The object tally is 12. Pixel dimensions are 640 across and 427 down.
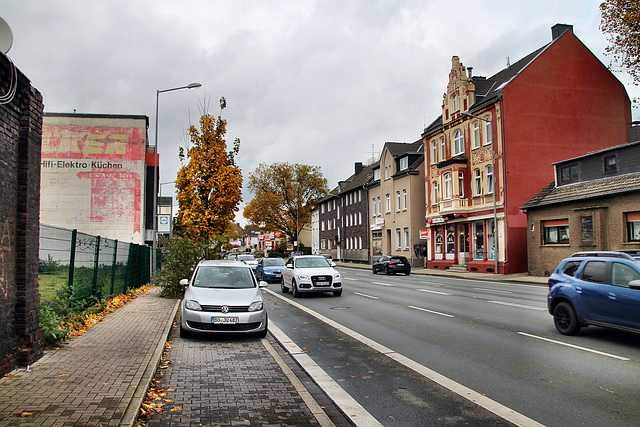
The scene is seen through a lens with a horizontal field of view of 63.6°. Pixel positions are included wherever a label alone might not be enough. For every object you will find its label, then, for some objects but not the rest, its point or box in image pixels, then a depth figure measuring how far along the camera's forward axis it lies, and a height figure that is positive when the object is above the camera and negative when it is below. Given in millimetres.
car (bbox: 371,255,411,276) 35906 -1172
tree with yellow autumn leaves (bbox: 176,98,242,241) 22375 +2844
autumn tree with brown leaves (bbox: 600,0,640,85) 22802 +9984
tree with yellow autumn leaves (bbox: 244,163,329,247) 76375 +8219
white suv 18531 -1077
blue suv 8484 -810
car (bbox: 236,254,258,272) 36612 -554
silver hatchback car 9648 -1124
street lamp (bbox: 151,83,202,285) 20753 +3084
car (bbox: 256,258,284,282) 27938 -1069
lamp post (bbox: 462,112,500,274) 30841 +3486
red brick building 33469 +7682
